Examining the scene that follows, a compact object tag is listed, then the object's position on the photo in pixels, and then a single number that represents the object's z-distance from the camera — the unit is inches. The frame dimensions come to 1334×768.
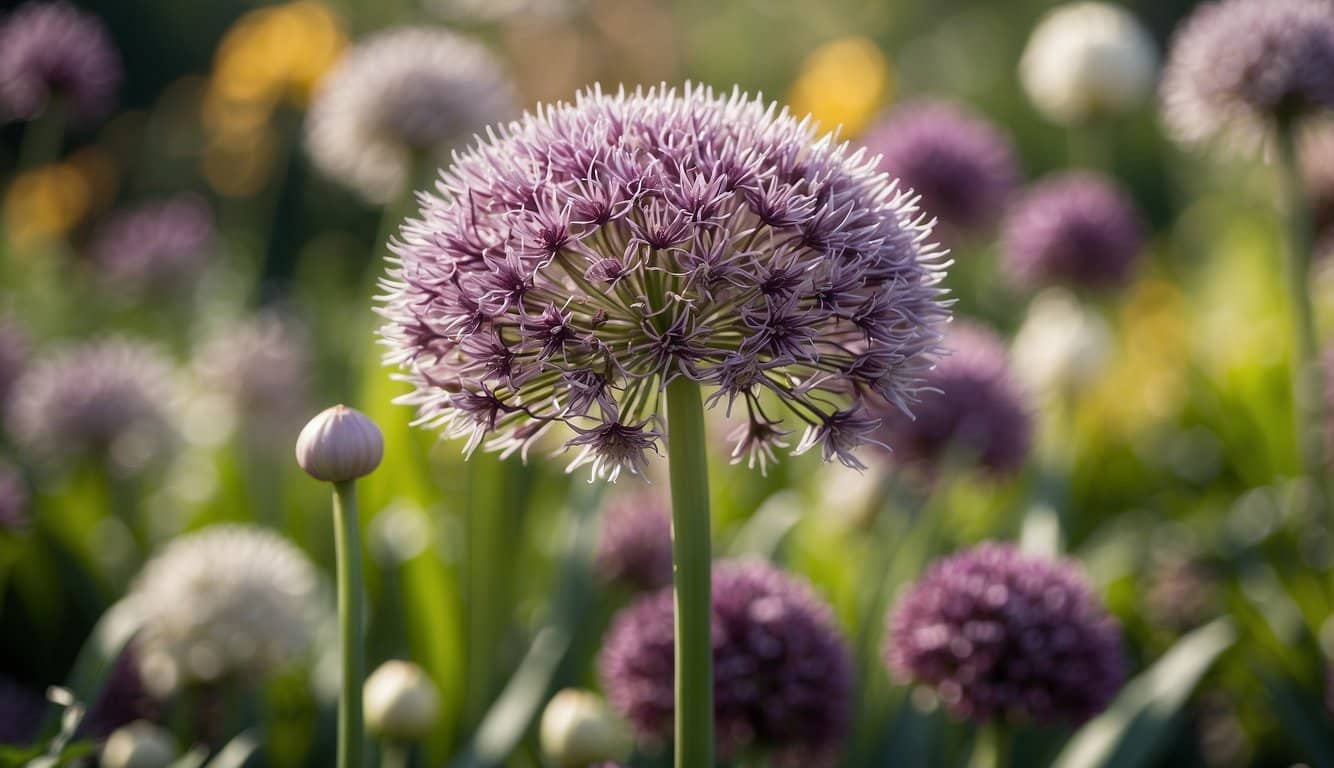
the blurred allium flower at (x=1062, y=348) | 126.4
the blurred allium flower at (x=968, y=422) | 108.3
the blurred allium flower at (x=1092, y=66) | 141.9
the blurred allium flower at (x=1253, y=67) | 99.3
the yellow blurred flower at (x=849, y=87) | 185.8
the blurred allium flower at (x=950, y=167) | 142.4
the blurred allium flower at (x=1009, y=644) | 74.5
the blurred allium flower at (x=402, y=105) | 120.0
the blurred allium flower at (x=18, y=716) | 96.9
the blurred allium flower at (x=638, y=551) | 105.3
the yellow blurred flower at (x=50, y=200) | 232.7
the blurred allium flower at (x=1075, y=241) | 136.0
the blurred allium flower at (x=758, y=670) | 74.4
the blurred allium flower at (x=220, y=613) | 89.4
